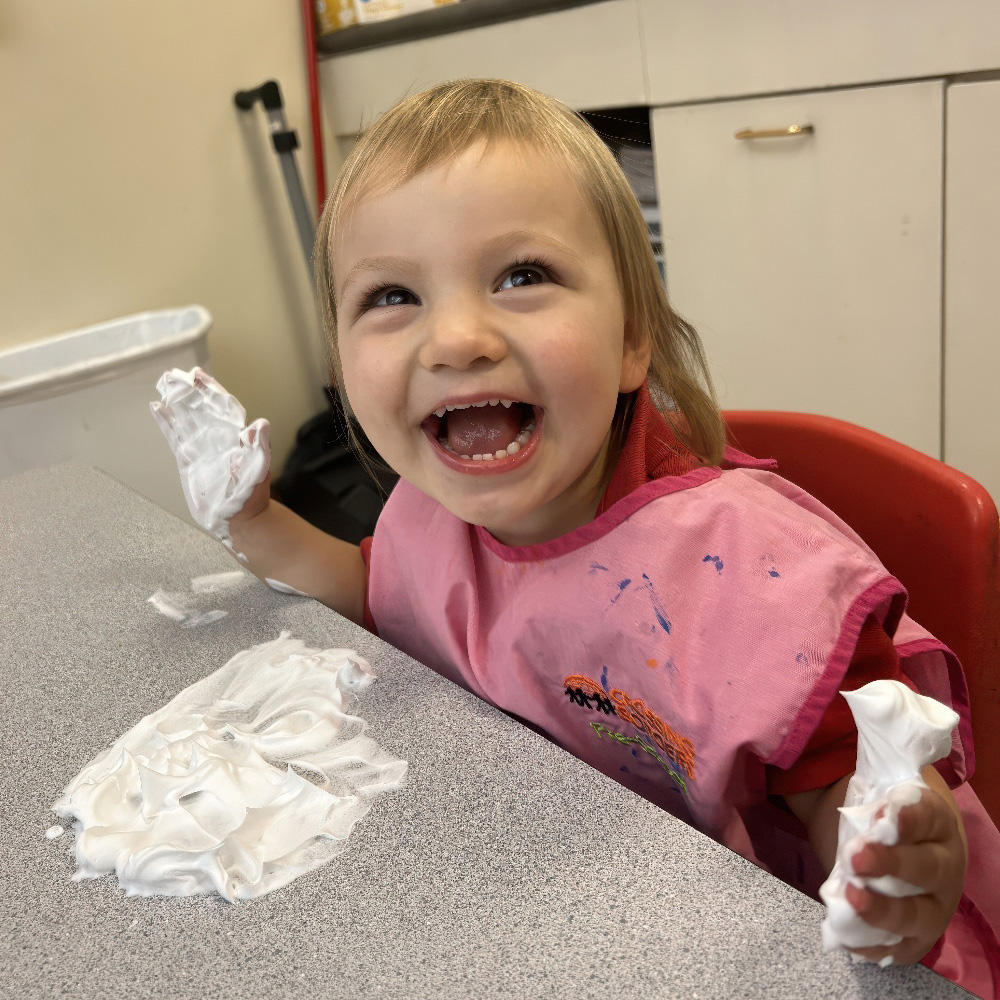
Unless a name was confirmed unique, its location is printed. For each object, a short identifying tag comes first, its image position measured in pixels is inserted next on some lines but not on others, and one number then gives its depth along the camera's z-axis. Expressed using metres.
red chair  0.68
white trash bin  1.68
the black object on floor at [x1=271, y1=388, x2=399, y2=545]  2.18
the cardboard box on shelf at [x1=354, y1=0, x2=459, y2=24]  2.05
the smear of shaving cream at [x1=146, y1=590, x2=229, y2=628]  0.73
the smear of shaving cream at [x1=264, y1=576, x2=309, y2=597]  0.77
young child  0.59
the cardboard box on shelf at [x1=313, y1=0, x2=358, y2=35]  2.24
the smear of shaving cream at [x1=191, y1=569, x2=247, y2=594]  0.77
